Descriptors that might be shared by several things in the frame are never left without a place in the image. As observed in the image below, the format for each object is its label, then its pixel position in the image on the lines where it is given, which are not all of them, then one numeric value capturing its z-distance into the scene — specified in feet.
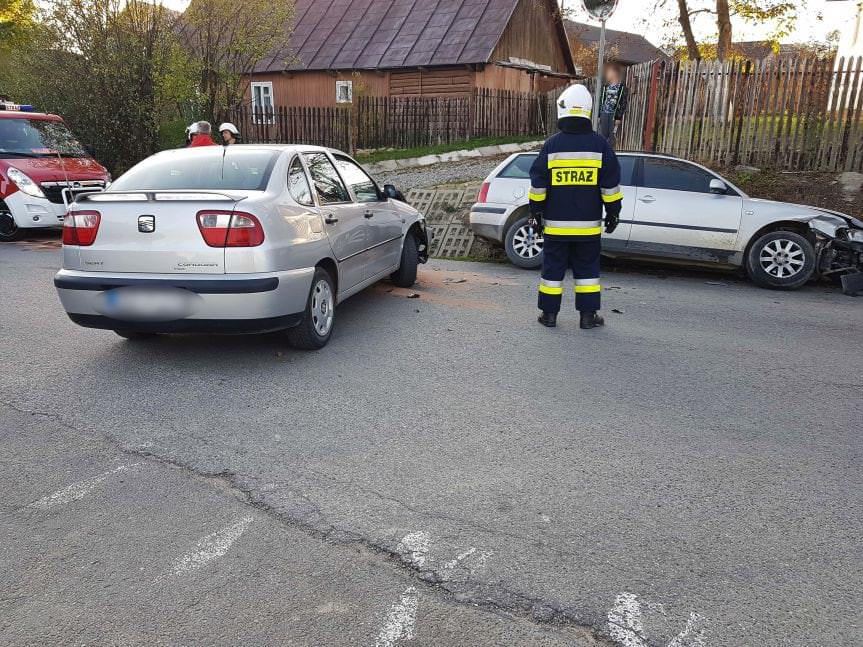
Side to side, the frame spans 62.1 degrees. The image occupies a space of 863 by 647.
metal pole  27.99
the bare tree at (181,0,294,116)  53.83
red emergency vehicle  36.40
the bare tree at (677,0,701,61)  68.28
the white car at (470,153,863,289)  27.35
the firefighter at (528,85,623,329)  20.11
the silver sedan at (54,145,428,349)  15.97
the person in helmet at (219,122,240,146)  30.71
